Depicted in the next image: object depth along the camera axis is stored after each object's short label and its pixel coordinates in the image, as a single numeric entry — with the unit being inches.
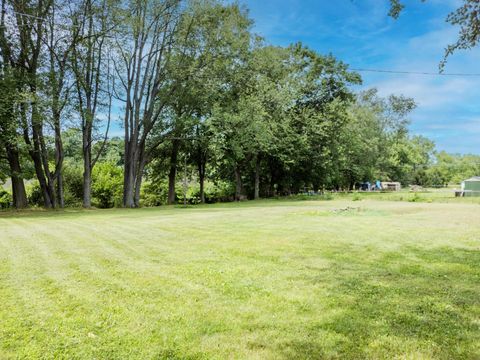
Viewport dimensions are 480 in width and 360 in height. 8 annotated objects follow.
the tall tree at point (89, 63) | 773.9
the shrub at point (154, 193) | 1259.2
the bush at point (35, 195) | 1027.3
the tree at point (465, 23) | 223.0
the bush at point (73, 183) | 1051.9
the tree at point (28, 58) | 678.5
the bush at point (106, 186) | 1131.9
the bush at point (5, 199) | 1033.5
